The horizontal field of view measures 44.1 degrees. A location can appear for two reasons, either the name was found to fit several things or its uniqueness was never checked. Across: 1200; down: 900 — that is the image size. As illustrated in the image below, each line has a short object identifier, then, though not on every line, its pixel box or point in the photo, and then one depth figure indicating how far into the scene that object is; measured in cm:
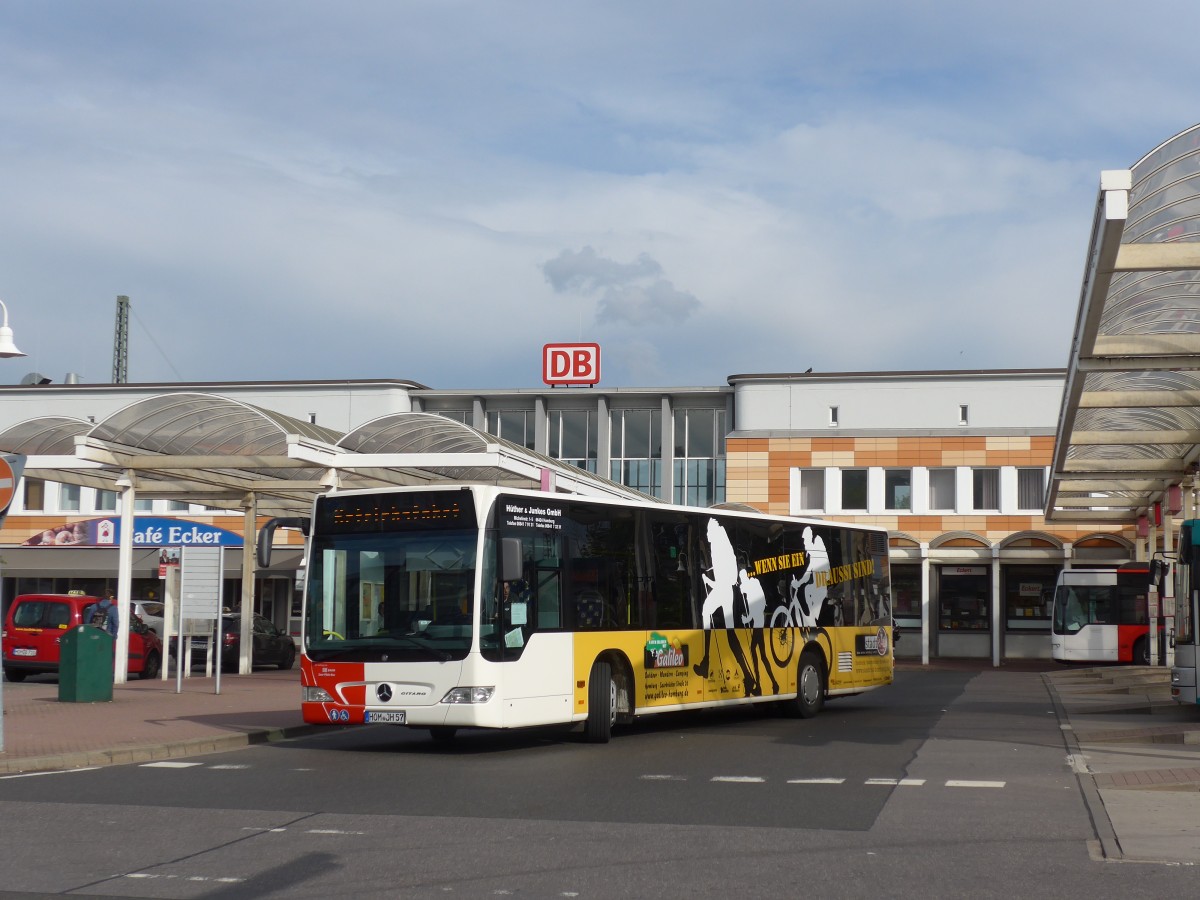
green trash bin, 2091
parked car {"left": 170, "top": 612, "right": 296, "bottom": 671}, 3397
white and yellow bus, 1484
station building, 4766
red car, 2756
